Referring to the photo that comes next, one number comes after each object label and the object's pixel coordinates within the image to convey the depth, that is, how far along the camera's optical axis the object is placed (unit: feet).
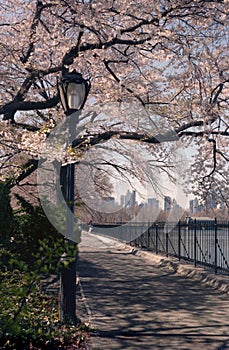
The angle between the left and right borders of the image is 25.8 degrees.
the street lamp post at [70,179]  26.76
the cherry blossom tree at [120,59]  38.17
